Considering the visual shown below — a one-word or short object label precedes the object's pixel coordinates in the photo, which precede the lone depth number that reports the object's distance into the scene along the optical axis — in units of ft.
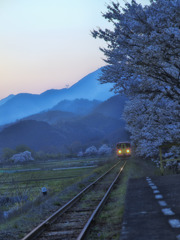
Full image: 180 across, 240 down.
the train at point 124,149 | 376.89
